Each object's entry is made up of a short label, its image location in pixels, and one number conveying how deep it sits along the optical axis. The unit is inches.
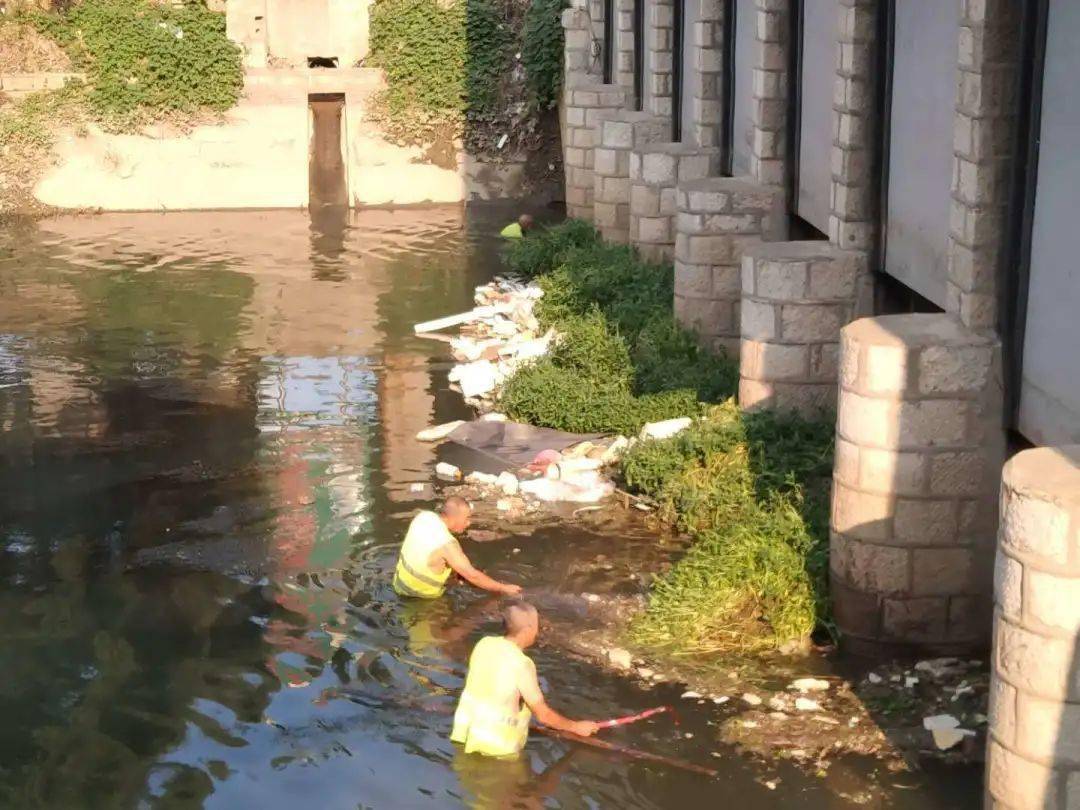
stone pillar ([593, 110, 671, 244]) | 855.1
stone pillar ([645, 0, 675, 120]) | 820.0
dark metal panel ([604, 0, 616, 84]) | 1005.2
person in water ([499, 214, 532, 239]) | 1018.1
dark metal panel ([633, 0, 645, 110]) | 918.4
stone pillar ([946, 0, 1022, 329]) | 371.9
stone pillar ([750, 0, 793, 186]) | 600.7
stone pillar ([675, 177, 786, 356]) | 600.1
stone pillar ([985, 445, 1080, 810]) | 270.2
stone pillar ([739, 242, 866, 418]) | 483.8
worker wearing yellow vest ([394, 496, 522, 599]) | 420.5
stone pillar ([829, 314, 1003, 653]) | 372.5
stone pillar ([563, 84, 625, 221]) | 951.0
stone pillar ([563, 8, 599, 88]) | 1021.8
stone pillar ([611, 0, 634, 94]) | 925.2
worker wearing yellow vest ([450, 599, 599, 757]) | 335.0
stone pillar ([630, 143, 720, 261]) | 727.1
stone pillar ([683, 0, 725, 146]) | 711.7
